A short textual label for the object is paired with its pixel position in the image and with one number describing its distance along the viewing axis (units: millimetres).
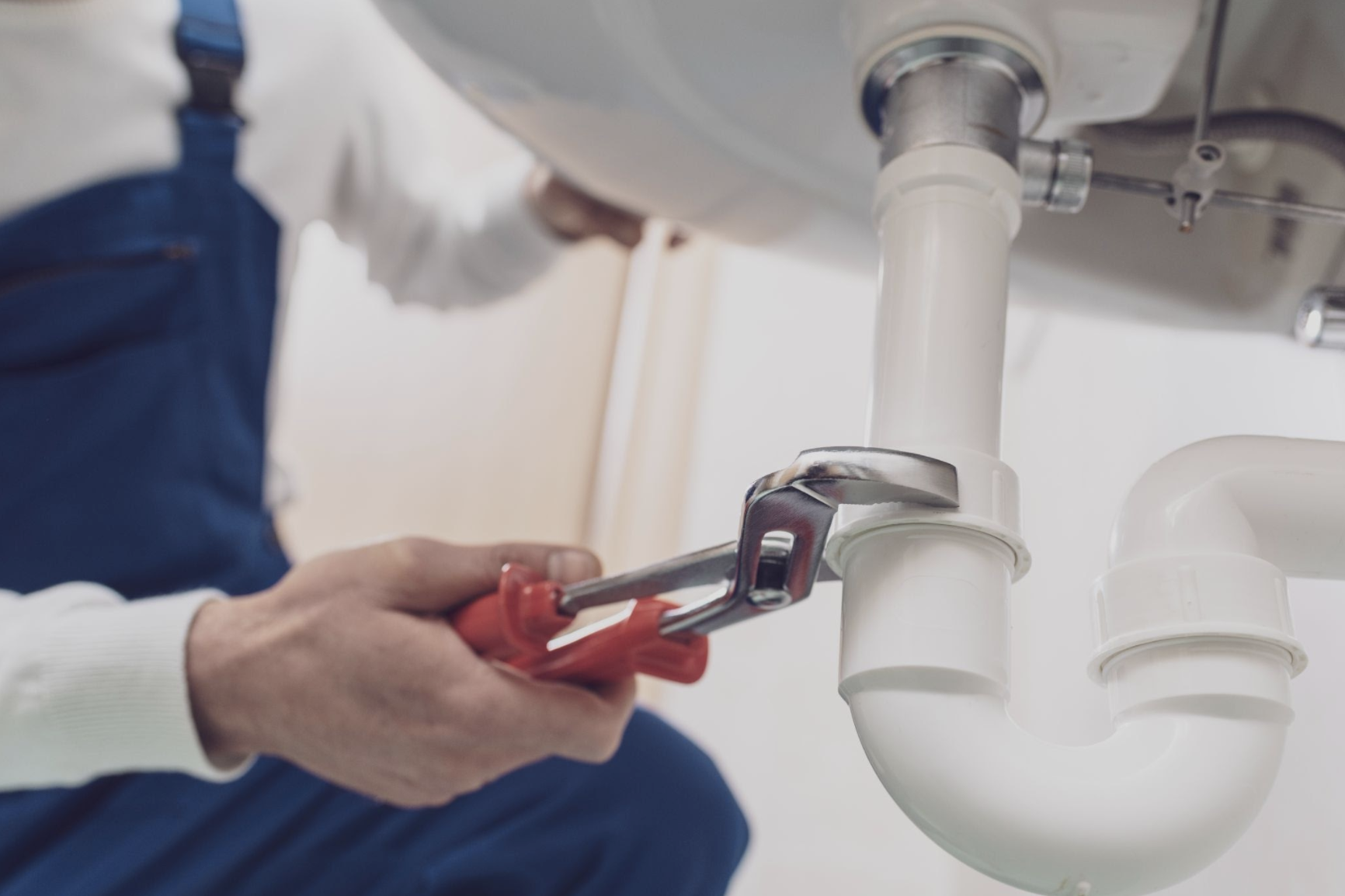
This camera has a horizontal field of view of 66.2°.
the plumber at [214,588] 387
